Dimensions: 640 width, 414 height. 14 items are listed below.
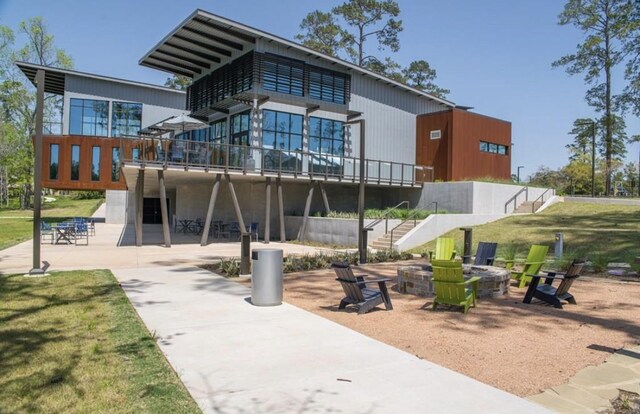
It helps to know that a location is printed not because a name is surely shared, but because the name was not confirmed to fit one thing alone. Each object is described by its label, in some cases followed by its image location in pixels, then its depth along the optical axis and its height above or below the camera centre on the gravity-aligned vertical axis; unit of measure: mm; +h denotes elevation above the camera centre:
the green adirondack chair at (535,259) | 9742 -1042
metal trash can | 7852 -1245
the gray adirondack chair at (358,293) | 7379 -1428
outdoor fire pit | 8891 -1417
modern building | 20125 +3914
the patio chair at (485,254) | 11802 -1156
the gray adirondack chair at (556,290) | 8094 -1425
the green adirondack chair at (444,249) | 11031 -984
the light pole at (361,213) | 14184 -217
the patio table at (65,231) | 18938 -1286
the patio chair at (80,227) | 19789 -1147
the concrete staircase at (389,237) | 18984 -1252
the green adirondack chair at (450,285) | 7340 -1224
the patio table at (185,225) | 27484 -1344
